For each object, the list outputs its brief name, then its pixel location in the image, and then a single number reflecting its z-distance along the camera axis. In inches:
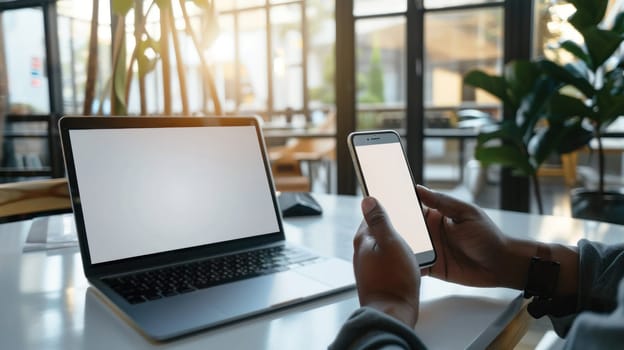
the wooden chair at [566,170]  126.3
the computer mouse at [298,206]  45.4
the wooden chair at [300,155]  152.9
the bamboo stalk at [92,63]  43.6
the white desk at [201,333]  20.7
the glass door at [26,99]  128.7
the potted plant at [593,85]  78.7
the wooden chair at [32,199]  44.0
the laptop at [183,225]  24.6
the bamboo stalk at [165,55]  43.3
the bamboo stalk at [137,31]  43.1
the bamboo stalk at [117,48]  44.0
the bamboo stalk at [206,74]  45.4
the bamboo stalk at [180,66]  44.0
